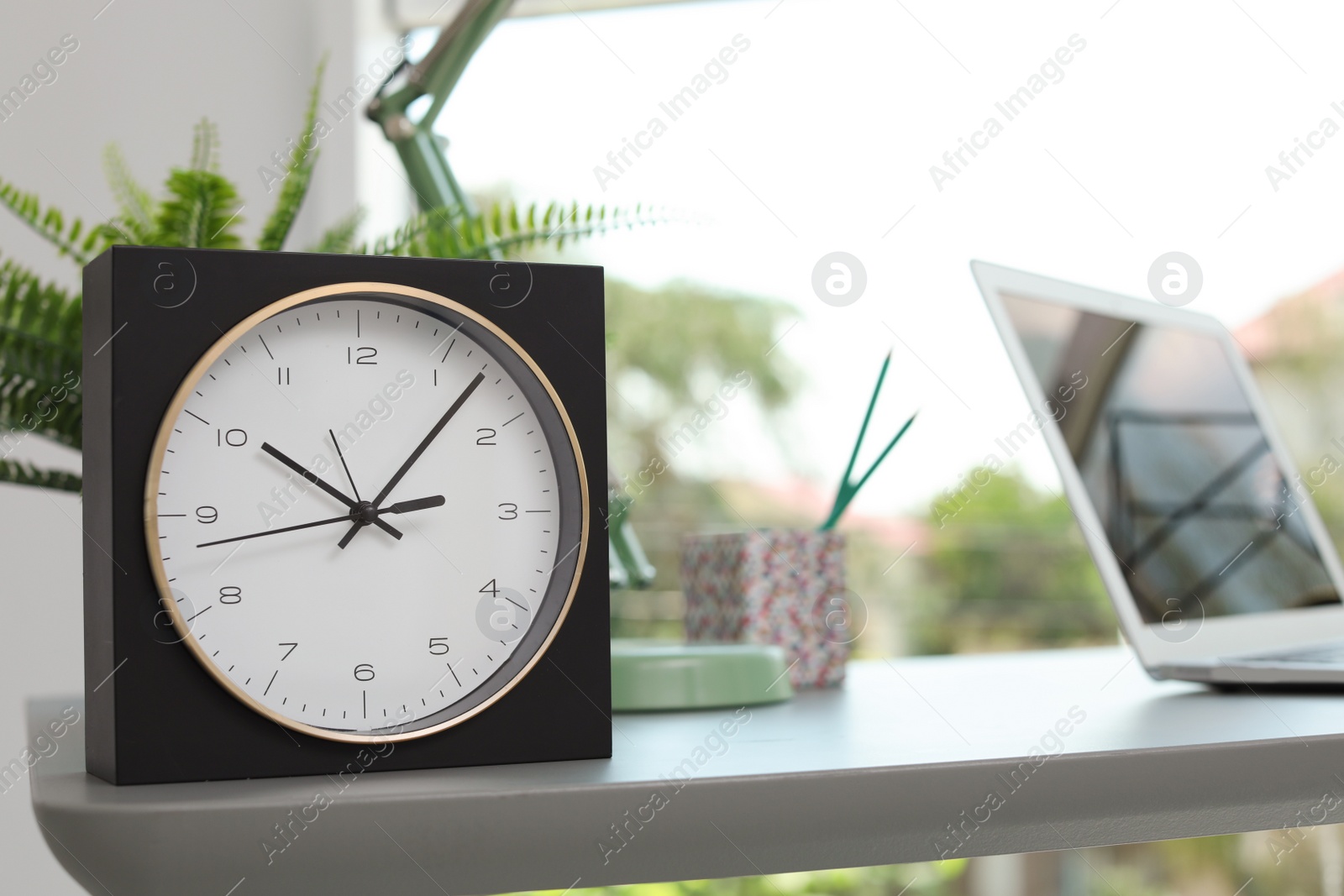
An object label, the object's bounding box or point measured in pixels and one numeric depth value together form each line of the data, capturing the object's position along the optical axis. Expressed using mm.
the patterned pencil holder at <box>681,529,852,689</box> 999
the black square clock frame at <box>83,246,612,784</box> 496
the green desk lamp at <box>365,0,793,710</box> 771
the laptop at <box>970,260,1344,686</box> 885
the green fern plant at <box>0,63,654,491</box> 896
